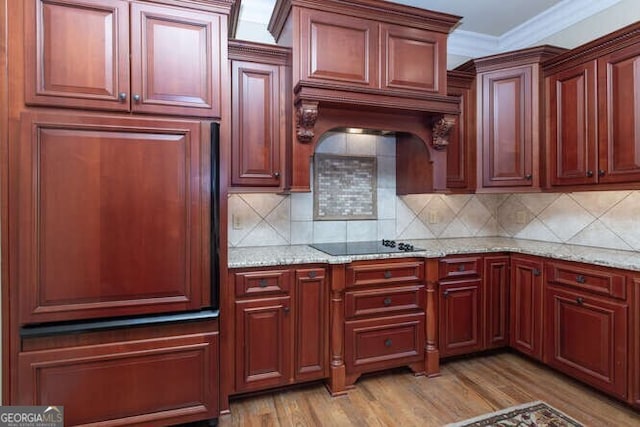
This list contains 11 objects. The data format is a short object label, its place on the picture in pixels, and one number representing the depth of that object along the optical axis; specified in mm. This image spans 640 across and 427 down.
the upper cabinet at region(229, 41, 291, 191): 2264
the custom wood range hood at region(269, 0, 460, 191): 2242
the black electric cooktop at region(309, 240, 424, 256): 2402
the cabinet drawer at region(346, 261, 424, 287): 2305
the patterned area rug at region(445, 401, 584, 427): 1967
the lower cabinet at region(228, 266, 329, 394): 2125
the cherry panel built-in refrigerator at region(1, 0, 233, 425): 1595
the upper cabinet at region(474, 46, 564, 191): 2713
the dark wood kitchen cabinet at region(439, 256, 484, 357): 2607
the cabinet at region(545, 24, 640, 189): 2188
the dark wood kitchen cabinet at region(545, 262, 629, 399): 2088
